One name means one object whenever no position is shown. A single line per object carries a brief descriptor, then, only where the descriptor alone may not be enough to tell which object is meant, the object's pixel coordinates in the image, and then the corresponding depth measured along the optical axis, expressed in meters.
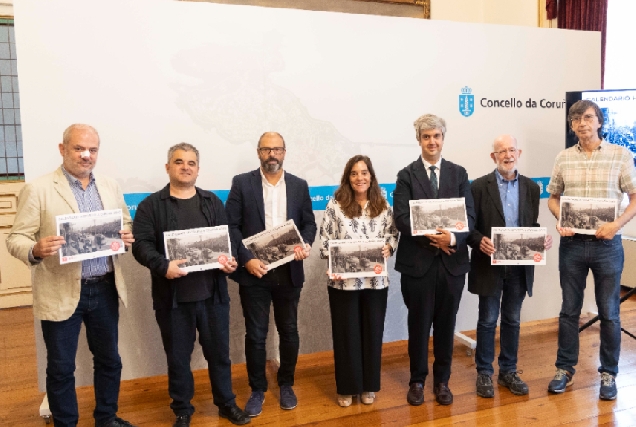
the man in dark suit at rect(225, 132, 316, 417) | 3.07
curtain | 5.50
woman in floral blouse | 3.04
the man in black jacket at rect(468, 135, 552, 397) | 3.23
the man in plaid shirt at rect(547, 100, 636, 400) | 3.12
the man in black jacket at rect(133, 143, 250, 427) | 2.78
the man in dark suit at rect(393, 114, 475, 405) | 3.04
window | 5.76
